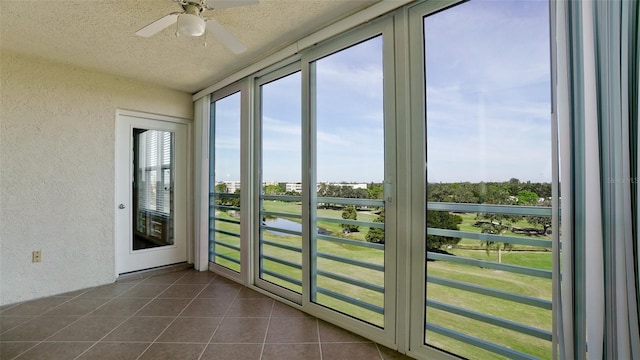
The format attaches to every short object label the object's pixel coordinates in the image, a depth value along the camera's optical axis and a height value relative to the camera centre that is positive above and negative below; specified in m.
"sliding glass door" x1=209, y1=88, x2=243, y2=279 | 3.49 +0.02
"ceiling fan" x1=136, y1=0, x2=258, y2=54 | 1.68 +1.06
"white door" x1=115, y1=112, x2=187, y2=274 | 3.57 -0.09
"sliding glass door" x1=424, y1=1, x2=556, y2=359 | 1.52 +0.02
